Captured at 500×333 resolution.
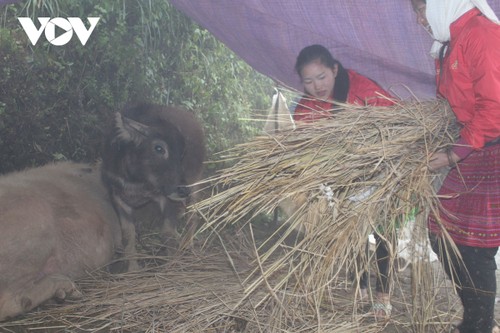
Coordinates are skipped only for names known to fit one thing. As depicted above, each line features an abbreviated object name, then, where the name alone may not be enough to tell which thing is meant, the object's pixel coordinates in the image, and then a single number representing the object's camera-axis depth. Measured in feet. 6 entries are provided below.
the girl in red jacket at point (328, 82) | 14.79
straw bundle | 10.41
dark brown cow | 17.80
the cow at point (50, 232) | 13.93
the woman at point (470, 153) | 9.83
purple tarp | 16.03
